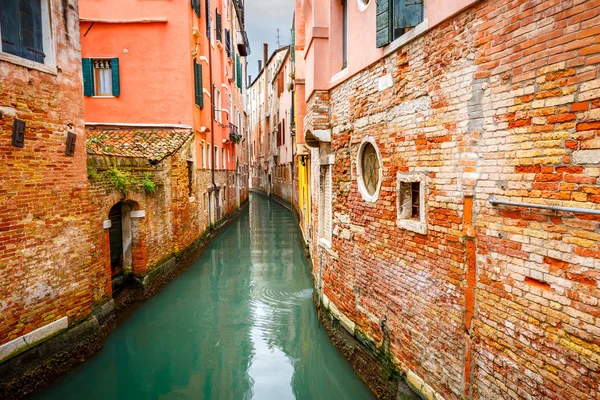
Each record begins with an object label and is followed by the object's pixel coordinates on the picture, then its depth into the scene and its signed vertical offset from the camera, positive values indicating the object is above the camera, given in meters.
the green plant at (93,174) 7.45 +0.07
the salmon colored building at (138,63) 12.37 +3.59
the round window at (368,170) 5.59 +0.05
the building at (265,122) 31.75 +5.12
